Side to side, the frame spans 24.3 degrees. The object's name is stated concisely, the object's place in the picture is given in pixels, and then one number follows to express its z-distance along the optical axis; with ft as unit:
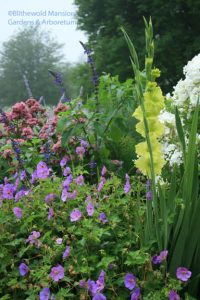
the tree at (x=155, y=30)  52.65
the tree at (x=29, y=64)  130.21
